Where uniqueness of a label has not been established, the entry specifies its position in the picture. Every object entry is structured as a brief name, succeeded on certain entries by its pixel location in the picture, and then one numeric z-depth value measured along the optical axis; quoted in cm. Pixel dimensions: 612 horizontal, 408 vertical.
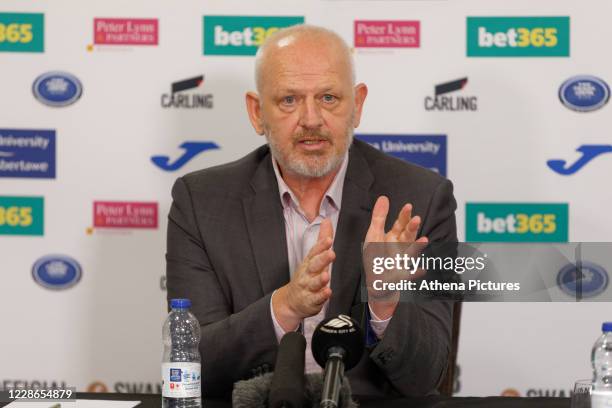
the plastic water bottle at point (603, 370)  409
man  454
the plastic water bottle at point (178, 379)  416
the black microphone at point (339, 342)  410
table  427
